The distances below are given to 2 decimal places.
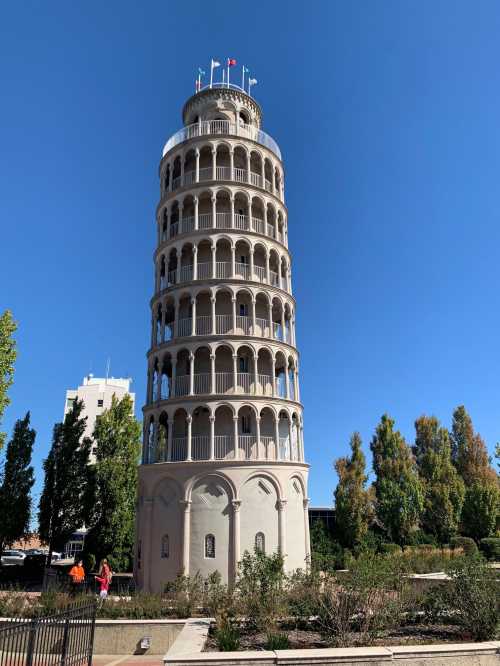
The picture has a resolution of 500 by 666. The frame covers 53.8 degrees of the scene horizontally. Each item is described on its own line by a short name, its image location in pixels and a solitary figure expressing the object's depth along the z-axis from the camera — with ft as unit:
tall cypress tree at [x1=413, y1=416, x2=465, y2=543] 159.02
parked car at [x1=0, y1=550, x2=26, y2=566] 172.56
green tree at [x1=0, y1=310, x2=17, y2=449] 90.58
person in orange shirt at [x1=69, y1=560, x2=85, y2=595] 66.44
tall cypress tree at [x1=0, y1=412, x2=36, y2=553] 104.53
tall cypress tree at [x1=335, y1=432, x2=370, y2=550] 147.64
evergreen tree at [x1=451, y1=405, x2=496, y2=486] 196.54
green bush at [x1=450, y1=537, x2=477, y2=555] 135.57
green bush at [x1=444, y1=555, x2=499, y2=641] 37.35
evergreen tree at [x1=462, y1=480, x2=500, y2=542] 155.74
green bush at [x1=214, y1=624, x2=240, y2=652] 34.42
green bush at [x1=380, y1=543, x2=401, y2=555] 136.36
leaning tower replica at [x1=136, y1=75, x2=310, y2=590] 90.27
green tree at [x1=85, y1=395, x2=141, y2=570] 117.39
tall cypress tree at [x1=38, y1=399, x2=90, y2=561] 119.65
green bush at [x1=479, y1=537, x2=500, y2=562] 131.64
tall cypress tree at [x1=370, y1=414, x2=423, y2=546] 152.25
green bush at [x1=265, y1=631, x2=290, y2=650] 35.17
